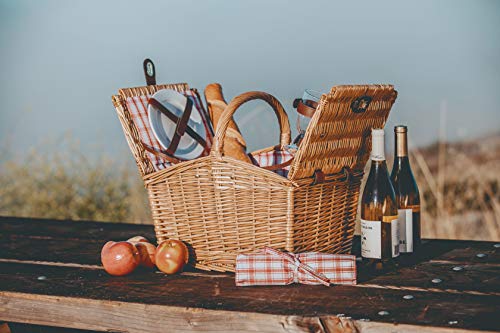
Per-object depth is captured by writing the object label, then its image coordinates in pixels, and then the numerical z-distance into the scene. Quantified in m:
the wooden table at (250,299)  2.12
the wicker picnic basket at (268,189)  2.35
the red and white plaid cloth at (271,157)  2.65
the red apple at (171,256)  2.42
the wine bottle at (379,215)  2.39
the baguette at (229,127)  2.56
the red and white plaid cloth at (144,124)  2.55
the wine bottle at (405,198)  2.48
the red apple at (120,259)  2.43
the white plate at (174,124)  2.59
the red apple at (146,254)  2.48
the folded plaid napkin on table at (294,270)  2.32
